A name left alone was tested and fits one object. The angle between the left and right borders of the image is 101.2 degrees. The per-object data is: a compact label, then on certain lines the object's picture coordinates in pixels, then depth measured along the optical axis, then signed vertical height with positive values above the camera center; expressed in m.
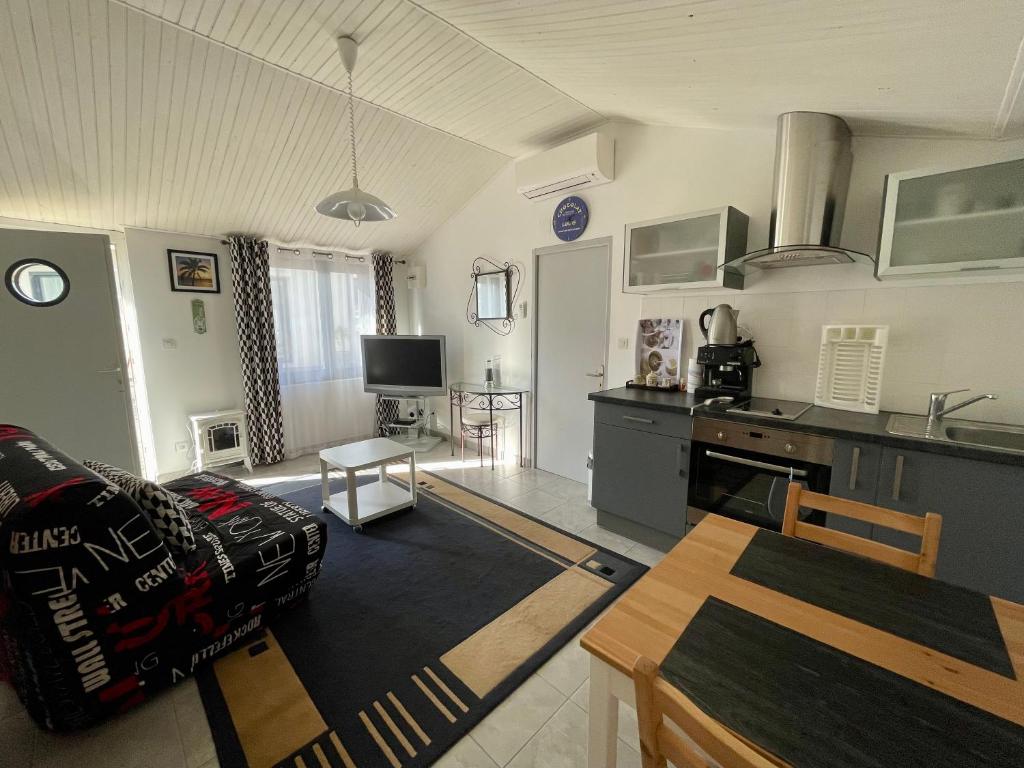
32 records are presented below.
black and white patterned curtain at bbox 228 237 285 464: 3.80 -0.11
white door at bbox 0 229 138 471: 2.50 -0.05
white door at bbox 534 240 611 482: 3.23 -0.10
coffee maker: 2.34 -0.19
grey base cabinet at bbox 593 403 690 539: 2.31 -0.80
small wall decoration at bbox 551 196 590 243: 3.19 +0.90
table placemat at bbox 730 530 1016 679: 0.80 -0.57
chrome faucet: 1.86 -0.33
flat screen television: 4.23 -0.32
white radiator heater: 3.57 -0.90
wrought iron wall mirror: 3.82 +0.38
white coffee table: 2.68 -1.08
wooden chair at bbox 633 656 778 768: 0.51 -0.51
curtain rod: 4.05 +0.84
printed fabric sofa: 1.24 -0.86
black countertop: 1.52 -0.40
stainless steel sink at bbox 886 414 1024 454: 1.66 -0.40
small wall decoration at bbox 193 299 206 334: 3.70 +0.17
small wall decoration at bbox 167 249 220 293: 3.56 +0.56
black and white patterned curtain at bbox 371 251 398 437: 4.70 +0.32
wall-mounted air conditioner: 2.89 +1.20
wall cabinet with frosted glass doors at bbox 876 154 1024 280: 1.63 +0.46
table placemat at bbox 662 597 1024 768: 0.60 -0.59
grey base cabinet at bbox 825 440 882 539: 1.73 -0.59
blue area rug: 1.39 -1.29
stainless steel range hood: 1.94 +0.70
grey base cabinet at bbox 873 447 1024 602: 1.47 -0.64
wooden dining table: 0.62 -0.58
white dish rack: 1.99 -0.16
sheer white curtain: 4.17 -0.10
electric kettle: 2.34 +0.04
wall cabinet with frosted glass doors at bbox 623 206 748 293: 2.30 +0.49
